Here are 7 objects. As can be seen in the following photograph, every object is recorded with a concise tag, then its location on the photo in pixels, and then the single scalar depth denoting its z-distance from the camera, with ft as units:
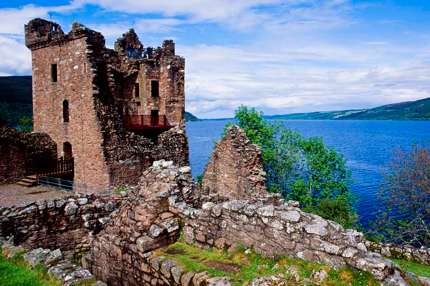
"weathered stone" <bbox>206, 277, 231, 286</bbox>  21.13
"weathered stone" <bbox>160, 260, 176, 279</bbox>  24.51
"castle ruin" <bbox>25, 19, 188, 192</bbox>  84.64
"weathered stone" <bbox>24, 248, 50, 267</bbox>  28.01
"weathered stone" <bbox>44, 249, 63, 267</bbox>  27.67
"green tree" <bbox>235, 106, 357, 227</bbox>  133.49
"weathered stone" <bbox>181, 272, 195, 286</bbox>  22.99
